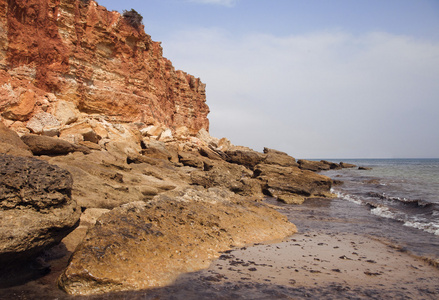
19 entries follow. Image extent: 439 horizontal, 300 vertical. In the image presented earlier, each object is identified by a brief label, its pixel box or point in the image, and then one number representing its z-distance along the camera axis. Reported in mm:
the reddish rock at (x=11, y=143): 7547
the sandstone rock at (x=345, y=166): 53578
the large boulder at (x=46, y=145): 10039
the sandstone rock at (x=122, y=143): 13727
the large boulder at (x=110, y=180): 6398
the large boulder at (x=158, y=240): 3484
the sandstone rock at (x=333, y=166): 48494
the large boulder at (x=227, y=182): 11766
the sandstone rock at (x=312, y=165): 39062
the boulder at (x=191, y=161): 19859
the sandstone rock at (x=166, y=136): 23581
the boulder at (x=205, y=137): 38188
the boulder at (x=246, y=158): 29633
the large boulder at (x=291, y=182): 14492
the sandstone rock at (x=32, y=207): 3326
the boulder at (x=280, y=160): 26628
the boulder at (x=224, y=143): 36888
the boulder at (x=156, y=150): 18188
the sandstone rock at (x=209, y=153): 26453
